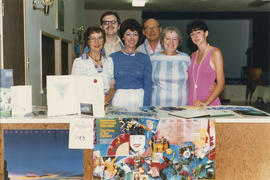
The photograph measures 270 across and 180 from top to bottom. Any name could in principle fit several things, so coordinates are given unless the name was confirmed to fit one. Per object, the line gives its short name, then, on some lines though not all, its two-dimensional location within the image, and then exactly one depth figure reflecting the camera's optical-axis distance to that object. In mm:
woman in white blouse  2619
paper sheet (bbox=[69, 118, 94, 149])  1857
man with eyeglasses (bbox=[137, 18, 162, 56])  3130
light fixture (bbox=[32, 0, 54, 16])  3475
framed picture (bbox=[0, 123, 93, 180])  1859
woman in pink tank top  2650
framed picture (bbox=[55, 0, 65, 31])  4711
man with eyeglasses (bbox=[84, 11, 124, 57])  2920
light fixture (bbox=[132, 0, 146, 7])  8223
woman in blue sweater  2697
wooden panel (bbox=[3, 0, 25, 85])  2344
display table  1863
